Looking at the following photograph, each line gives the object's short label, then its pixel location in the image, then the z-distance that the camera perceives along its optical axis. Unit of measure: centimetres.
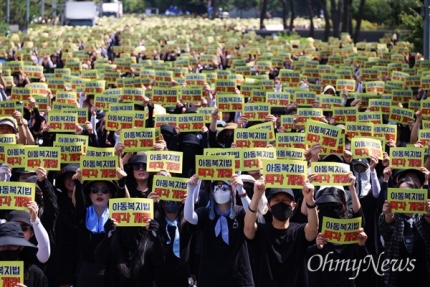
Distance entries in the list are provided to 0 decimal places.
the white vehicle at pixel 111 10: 13800
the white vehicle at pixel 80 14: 8819
